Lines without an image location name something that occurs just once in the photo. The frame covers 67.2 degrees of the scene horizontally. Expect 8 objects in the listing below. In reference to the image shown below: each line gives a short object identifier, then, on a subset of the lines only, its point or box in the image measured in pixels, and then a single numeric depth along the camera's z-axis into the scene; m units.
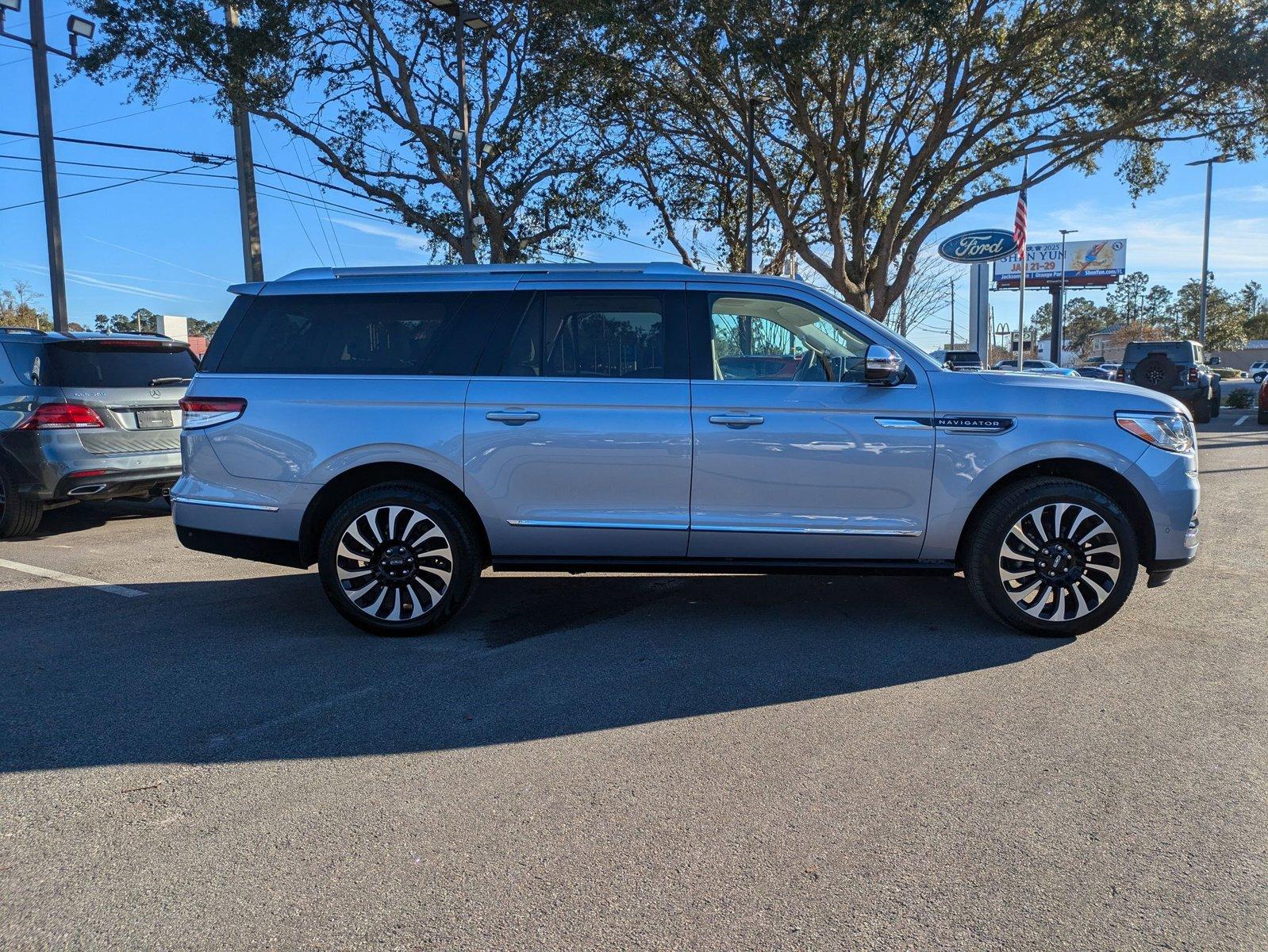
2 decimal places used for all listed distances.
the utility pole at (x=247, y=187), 16.52
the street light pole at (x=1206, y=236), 42.72
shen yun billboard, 66.69
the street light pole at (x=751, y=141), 18.80
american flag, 18.33
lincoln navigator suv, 5.01
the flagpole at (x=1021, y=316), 17.68
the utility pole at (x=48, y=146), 16.62
